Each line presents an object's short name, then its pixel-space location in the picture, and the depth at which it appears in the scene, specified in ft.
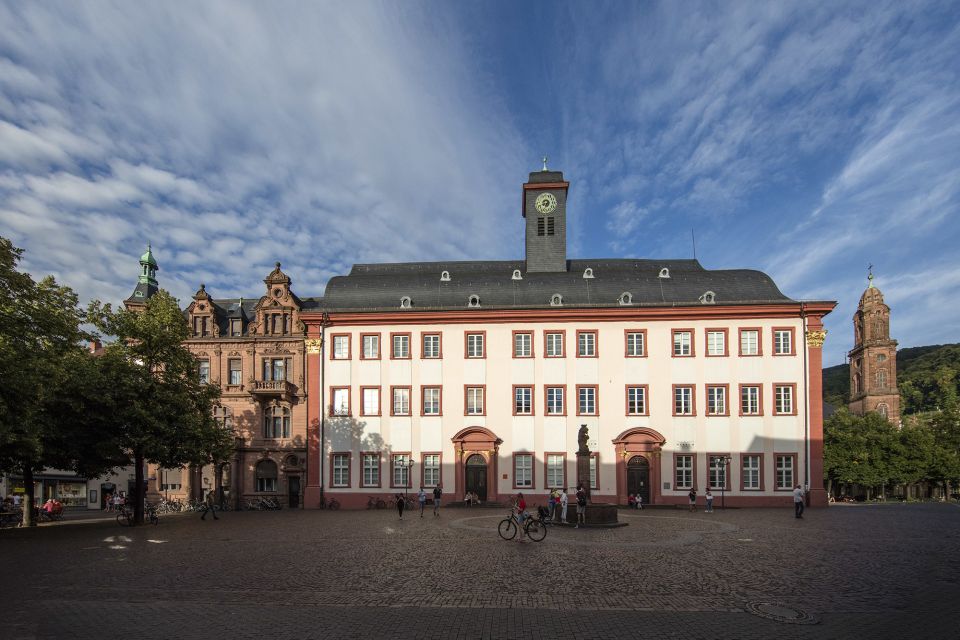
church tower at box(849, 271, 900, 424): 305.12
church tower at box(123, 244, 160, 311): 170.91
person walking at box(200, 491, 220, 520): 110.84
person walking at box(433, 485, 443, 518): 115.03
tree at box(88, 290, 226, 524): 96.89
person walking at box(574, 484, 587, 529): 86.43
